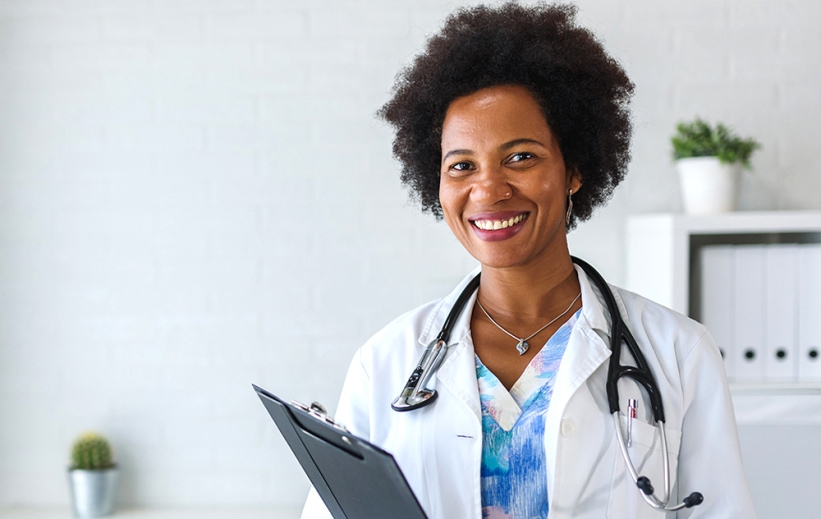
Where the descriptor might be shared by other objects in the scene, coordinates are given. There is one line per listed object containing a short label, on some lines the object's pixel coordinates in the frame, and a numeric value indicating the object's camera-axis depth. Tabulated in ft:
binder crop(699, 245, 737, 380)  7.15
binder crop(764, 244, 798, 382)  7.05
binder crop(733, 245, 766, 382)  7.10
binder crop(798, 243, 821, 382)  7.01
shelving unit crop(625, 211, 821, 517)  6.87
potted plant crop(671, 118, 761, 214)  7.44
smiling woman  3.93
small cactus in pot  8.22
